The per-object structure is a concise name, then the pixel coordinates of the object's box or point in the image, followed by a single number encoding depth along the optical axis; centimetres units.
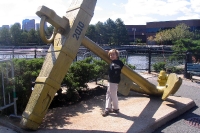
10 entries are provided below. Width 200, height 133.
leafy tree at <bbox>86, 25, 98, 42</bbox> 6134
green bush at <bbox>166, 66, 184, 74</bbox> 1160
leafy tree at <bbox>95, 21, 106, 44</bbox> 6662
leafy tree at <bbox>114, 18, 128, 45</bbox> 6950
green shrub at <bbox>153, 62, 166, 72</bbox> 1149
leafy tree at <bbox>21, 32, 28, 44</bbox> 4781
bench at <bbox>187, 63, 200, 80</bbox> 948
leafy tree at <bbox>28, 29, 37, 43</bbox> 4714
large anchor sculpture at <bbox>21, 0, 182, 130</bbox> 348
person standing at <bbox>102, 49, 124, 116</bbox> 450
